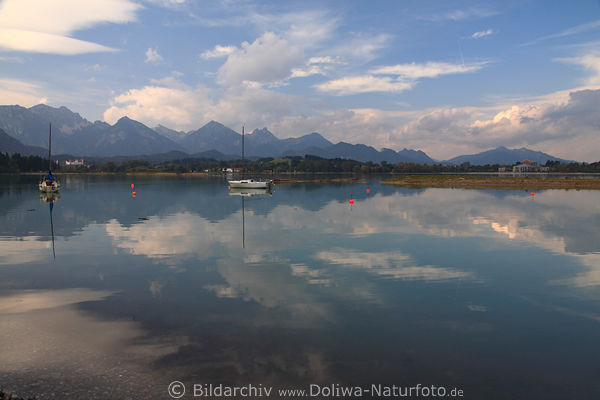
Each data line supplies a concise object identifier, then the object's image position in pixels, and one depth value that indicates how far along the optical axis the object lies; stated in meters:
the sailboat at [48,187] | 92.19
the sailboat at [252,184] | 113.31
